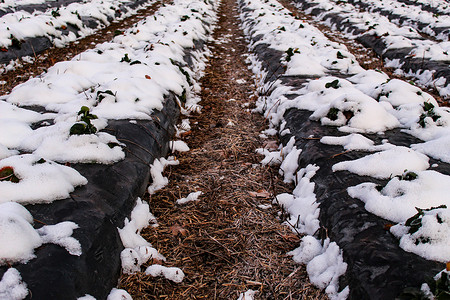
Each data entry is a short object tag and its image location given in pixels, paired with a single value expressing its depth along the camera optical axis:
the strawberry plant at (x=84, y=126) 2.53
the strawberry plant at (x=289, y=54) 5.54
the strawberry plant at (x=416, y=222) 1.73
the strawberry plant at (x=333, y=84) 3.88
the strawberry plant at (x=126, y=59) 4.98
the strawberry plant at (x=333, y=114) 3.29
